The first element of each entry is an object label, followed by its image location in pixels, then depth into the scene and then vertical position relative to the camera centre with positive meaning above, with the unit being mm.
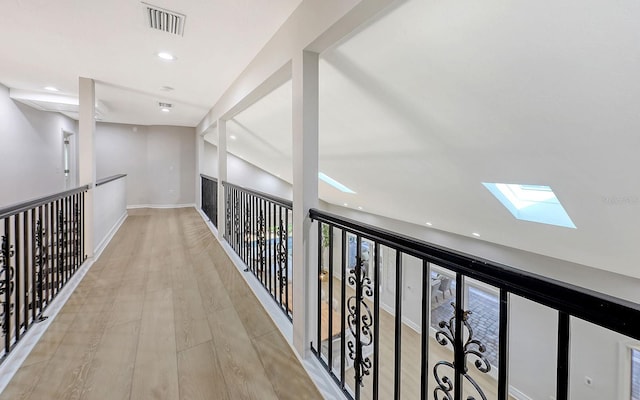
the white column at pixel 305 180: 1779 +92
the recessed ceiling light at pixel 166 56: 2785 +1301
